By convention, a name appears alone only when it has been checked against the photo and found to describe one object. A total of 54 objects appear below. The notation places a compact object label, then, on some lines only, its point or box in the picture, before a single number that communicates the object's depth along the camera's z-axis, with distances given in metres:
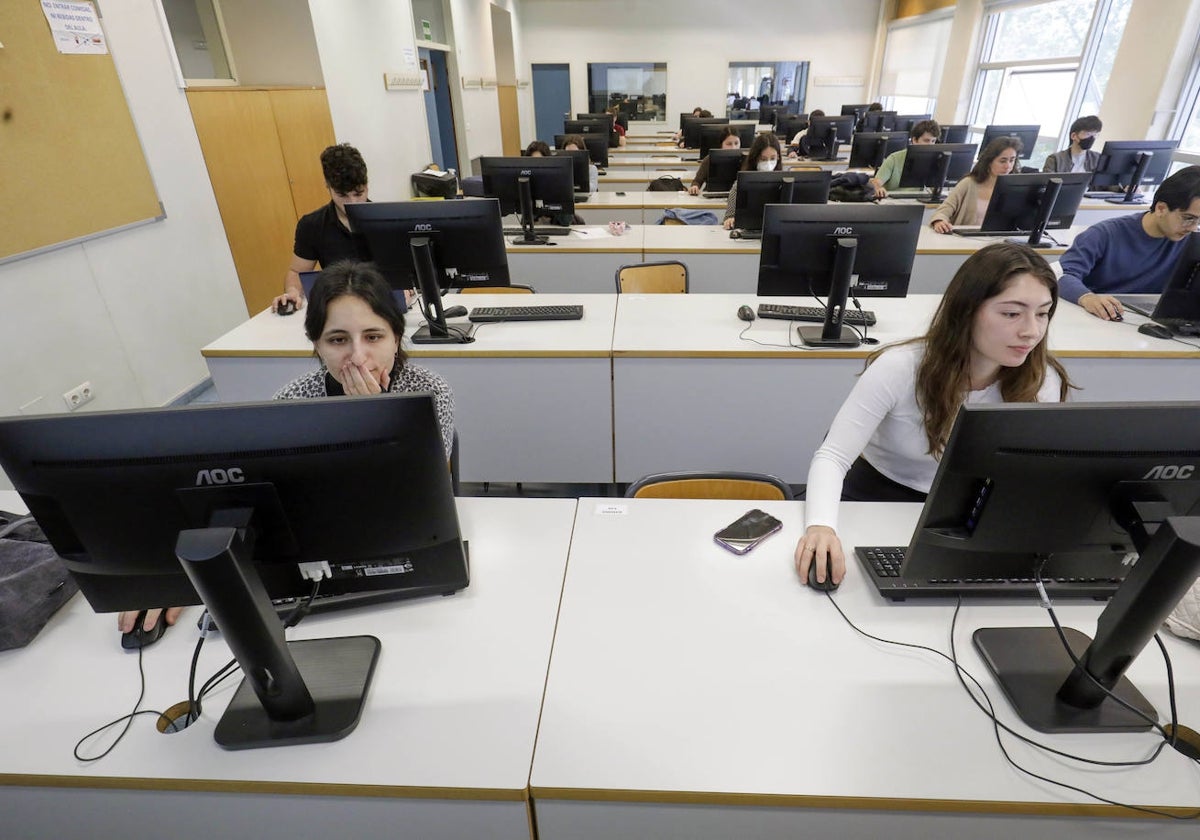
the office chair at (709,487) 1.50
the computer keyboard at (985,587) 1.12
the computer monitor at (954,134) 6.59
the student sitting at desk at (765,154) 4.02
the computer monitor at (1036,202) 3.21
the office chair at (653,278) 3.02
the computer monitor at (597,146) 6.01
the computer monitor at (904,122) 8.36
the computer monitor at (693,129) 7.71
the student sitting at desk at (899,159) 5.30
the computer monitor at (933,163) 4.75
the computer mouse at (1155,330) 2.21
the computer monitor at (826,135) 7.05
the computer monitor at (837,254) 2.12
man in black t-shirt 2.60
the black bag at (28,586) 1.06
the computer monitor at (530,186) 3.40
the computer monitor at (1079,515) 0.78
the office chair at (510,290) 2.92
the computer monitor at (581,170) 4.64
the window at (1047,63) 6.11
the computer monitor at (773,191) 3.12
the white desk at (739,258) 3.42
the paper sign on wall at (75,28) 2.57
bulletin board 2.42
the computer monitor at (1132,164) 4.34
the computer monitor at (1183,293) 2.03
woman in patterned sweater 1.48
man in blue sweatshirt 2.35
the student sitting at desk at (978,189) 3.71
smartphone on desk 1.26
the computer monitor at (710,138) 5.98
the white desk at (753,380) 2.16
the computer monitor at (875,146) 6.20
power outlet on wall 2.69
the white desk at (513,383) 2.26
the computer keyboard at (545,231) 3.71
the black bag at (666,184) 5.46
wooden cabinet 3.60
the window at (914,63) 9.23
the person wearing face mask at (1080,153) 4.77
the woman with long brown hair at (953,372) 1.27
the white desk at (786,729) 0.82
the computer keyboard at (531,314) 2.52
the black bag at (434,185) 5.66
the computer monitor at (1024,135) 5.48
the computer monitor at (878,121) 7.86
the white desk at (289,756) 0.86
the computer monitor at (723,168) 4.38
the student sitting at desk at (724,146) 4.82
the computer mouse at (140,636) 1.06
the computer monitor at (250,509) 0.78
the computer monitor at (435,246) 2.20
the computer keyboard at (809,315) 2.44
